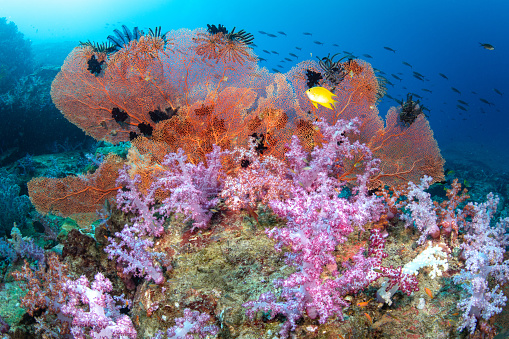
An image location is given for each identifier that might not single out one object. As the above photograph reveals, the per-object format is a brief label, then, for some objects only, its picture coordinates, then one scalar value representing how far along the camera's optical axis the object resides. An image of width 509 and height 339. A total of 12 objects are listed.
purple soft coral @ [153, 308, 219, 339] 2.27
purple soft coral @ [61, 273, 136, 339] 2.42
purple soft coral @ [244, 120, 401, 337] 2.03
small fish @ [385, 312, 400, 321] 2.20
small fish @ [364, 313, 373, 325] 2.15
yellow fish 3.37
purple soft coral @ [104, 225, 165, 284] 2.77
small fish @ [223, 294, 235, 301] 2.52
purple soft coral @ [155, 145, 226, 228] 3.24
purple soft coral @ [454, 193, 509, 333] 2.05
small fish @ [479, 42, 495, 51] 11.07
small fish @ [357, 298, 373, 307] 2.24
